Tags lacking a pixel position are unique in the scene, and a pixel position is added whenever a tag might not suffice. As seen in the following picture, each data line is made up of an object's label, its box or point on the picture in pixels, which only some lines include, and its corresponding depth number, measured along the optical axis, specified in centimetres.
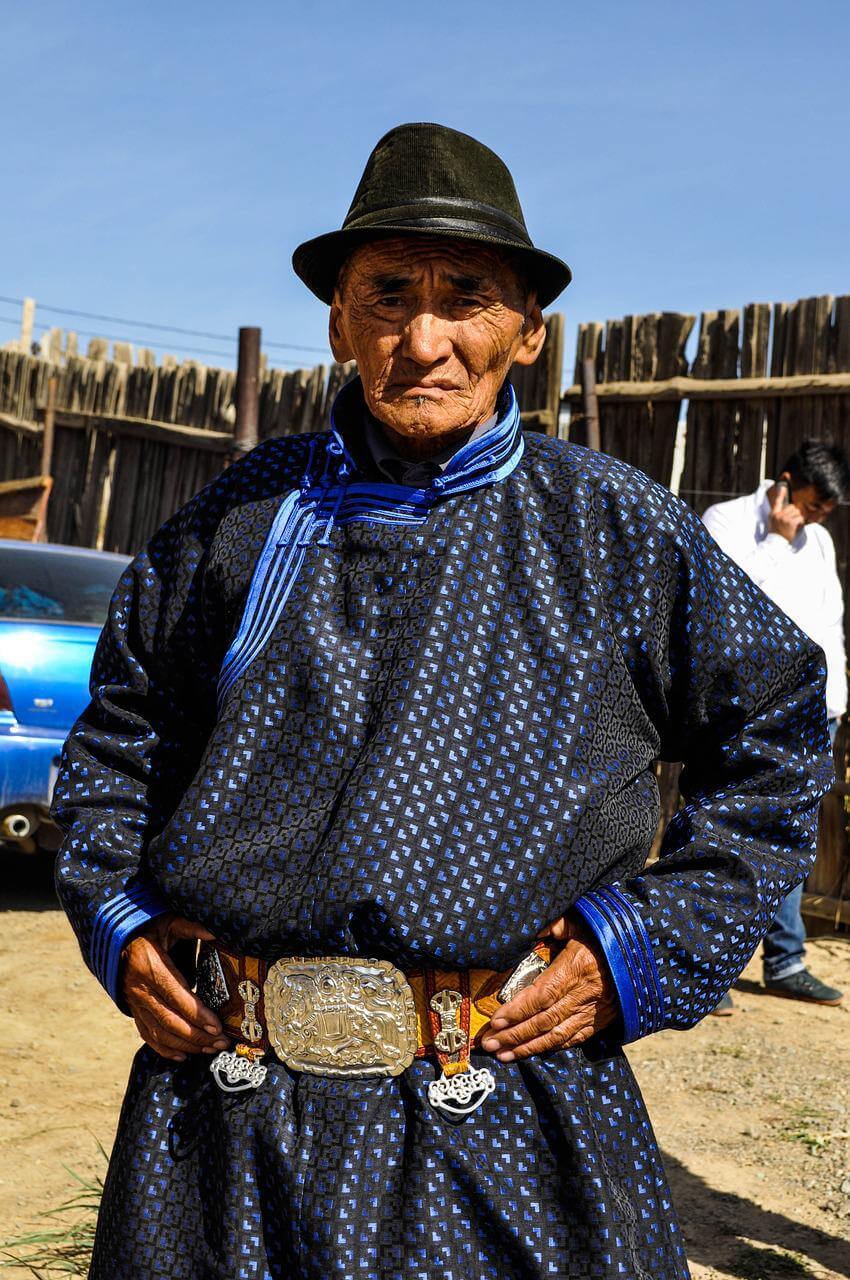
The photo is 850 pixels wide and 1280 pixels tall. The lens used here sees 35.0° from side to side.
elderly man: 150
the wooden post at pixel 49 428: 985
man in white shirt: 505
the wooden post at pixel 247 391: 734
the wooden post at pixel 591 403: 660
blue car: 558
